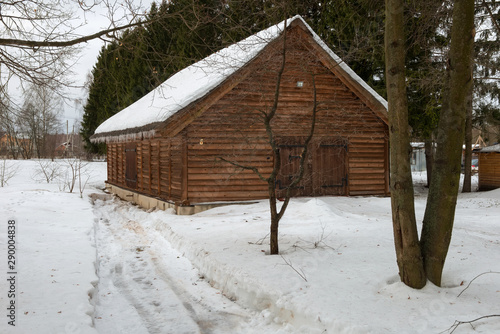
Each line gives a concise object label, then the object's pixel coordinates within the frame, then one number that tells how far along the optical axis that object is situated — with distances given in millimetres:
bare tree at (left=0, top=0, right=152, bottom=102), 5668
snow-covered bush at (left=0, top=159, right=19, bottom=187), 23091
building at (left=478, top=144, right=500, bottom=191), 23859
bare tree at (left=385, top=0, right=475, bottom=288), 5012
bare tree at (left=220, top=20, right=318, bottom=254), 7217
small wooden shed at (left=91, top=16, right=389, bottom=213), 12836
